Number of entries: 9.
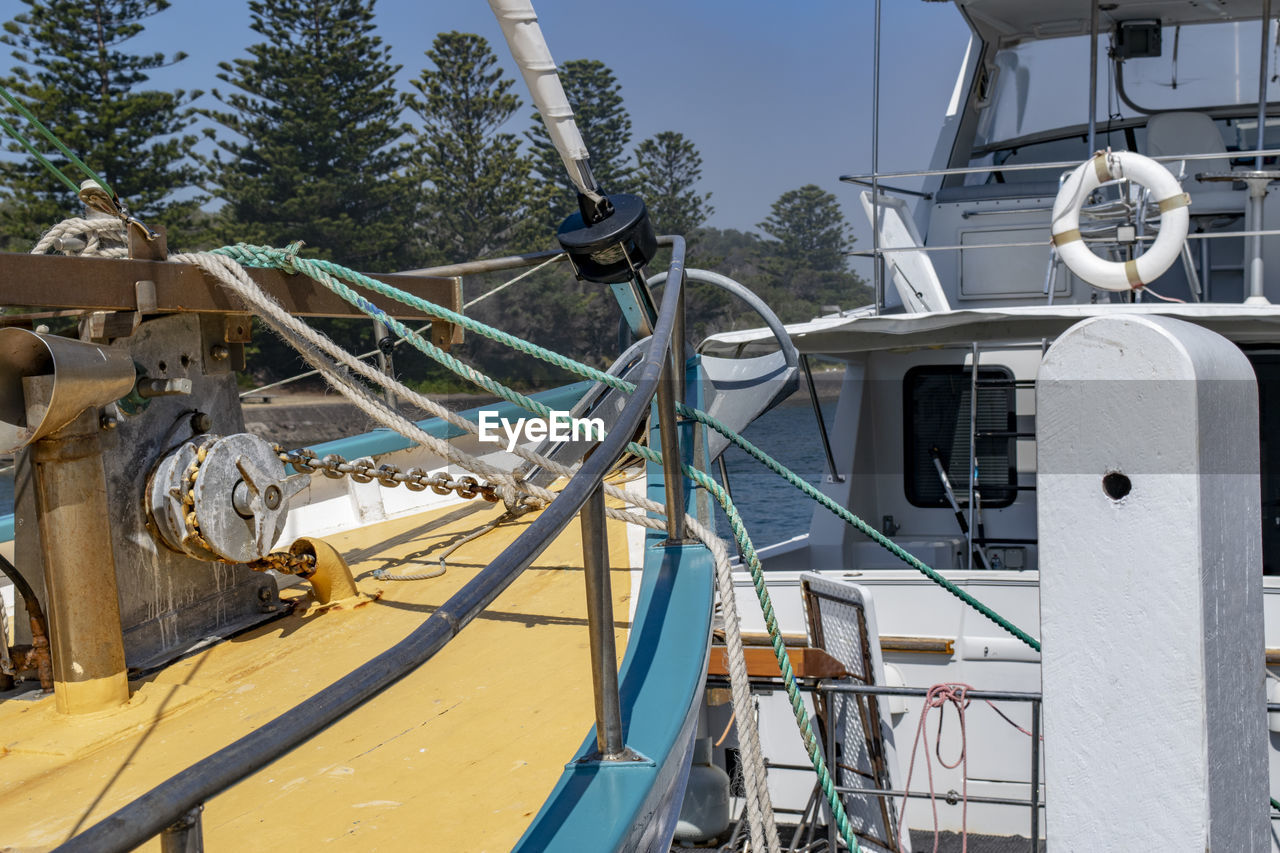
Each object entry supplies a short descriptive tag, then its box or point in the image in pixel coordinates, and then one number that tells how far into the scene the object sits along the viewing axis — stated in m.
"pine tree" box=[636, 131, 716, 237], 54.19
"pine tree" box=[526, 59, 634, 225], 48.72
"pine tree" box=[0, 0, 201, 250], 32.41
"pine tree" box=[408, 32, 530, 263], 44.12
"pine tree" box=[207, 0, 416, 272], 38.12
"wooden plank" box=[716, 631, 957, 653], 5.47
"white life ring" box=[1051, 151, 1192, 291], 5.99
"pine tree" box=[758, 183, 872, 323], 58.62
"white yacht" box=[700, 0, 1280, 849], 5.49
